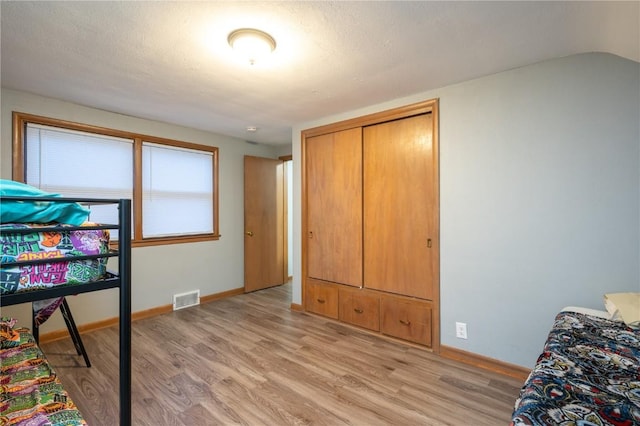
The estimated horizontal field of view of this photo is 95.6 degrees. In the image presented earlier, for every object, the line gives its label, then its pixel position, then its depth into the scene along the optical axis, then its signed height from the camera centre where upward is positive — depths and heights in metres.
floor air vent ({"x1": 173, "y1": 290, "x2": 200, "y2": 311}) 3.63 -1.12
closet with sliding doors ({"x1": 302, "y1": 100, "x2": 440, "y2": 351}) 2.62 -0.10
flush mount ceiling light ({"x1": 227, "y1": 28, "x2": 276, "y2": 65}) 1.66 +1.00
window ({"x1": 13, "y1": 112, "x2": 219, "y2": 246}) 2.70 +0.44
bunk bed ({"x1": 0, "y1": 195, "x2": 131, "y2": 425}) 1.00 -0.27
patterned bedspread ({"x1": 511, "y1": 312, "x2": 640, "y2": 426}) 0.86 -0.60
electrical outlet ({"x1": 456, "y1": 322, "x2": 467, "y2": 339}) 2.41 -0.98
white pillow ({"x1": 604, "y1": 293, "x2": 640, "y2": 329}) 1.48 -0.51
